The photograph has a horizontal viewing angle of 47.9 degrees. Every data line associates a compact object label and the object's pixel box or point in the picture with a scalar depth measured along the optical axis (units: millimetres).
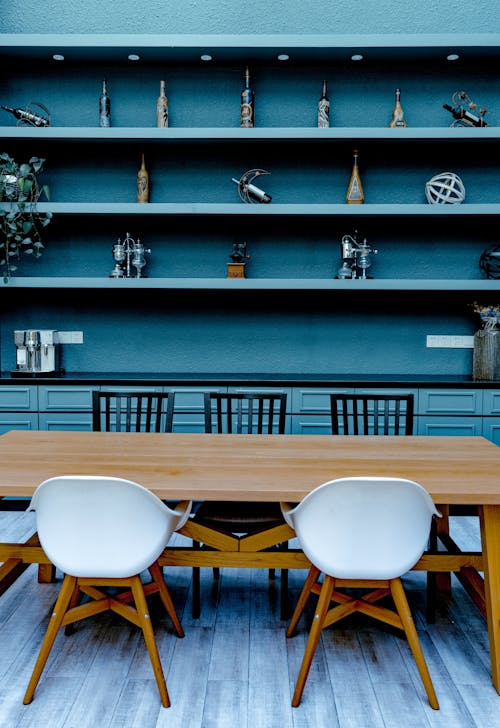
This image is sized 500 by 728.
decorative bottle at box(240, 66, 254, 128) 3672
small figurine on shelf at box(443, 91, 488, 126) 3639
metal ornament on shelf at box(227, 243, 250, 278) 3701
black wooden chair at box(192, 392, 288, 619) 2080
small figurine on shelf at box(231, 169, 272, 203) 3697
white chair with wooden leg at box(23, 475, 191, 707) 1493
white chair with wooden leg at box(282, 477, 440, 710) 1483
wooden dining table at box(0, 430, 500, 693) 1651
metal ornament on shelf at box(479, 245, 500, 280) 3811
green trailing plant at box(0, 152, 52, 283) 3592
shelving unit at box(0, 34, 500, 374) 3857
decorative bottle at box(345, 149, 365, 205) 3729
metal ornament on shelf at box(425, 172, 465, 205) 3645
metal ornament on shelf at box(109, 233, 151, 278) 3814
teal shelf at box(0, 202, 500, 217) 3529
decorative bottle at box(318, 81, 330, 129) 3684
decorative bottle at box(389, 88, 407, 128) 3693
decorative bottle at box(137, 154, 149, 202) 3764
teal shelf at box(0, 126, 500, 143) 3510
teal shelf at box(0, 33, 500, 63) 3461
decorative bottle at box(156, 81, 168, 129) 3707
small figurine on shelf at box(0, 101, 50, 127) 3691
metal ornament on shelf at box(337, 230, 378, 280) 3768
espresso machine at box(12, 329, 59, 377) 3711
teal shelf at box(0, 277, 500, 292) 3559
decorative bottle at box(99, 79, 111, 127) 3707
